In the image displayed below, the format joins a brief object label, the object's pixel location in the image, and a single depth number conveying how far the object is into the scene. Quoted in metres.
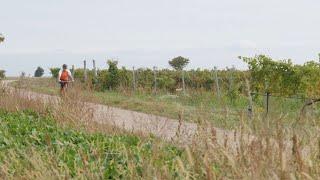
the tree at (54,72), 51.12
